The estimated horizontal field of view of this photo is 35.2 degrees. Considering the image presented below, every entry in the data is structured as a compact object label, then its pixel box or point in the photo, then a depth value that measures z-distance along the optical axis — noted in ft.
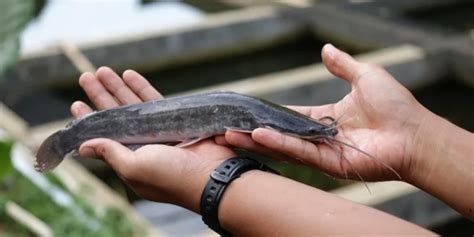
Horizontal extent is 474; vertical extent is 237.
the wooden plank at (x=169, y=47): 8.11
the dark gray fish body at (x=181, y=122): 2.27
